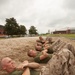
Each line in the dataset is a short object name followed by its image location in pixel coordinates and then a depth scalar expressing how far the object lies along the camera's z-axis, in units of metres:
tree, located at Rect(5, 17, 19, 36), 22.05
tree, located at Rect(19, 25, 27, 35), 23.66
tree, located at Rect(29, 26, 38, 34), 31.29
